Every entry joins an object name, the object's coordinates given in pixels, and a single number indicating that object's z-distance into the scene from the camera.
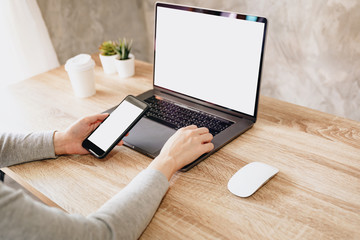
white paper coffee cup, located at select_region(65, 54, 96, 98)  1.19
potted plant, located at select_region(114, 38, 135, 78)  1.37
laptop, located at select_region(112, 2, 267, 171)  0.92
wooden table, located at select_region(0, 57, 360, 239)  0.65
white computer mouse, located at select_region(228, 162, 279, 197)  0.73
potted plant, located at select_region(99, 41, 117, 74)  1.40
